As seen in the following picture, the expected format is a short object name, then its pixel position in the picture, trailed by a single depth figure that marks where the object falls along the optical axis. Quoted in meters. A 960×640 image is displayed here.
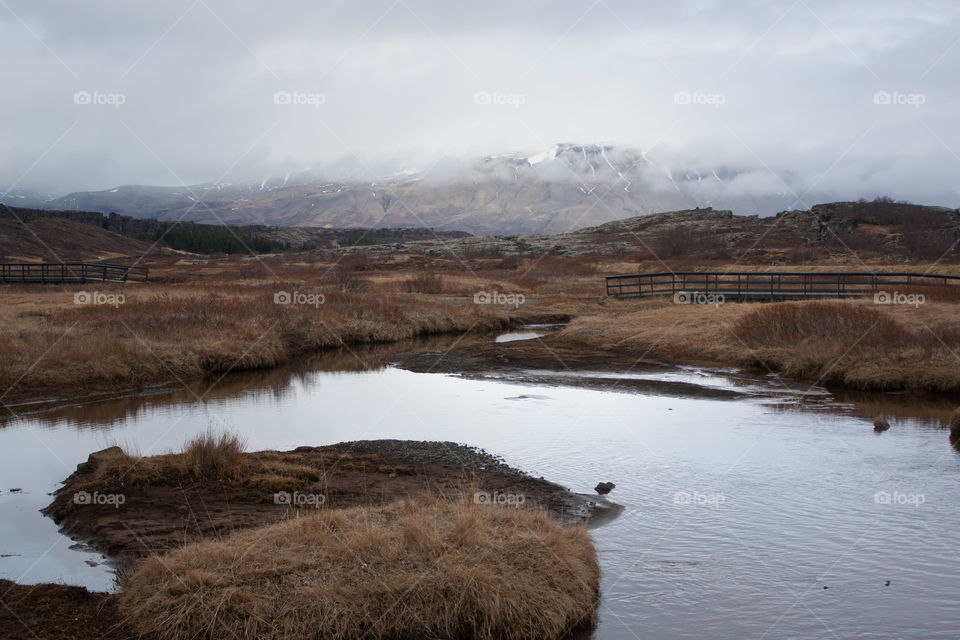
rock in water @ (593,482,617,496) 13.41
